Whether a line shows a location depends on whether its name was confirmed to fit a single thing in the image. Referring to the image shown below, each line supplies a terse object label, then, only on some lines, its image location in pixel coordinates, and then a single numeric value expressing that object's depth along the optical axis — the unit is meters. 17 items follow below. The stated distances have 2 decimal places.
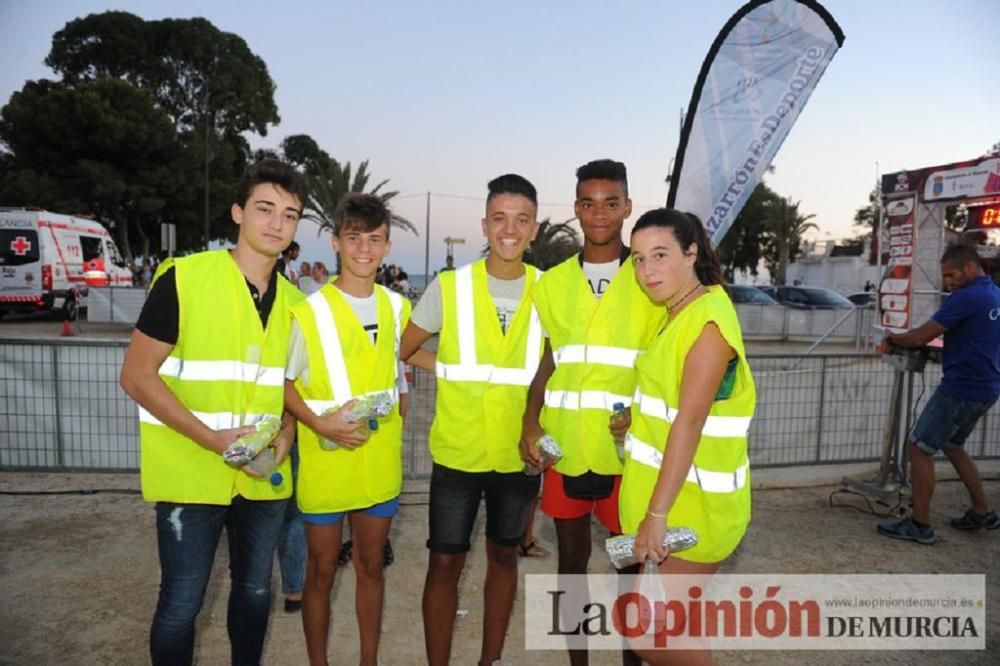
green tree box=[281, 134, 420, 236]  35.78
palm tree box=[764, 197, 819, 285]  51.03
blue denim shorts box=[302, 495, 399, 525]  2.67
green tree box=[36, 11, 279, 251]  35.69
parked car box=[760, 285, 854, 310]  22.26
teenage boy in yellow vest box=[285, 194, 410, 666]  2.62
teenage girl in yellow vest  2.03
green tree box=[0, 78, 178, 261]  29.30
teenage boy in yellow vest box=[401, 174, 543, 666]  2.72
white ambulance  16.38
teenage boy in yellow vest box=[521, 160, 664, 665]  2.62
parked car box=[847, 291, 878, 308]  25.88
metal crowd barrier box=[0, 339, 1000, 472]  5.09
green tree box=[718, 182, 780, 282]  52.47
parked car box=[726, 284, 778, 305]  22.63
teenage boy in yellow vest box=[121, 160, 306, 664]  2.19
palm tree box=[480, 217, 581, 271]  37.09
